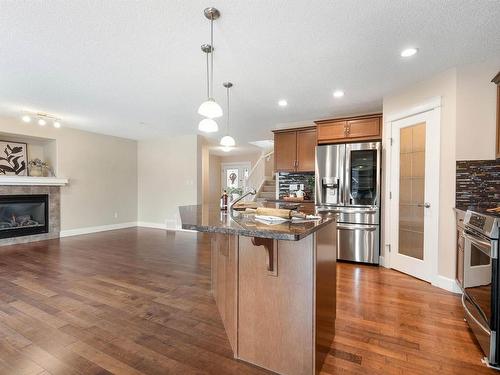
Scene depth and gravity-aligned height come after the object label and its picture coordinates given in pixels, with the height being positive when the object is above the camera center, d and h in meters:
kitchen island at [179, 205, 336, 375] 1.48 -0.67
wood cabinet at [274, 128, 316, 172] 5.02 +0.69
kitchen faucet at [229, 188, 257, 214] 2.24 -0.18
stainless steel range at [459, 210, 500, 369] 1.67 -0.70
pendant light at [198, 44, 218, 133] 2.49 +0.62
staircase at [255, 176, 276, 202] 6.31 -0.16
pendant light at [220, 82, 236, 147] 3.65 +0.61
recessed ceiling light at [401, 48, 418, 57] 2.53 +1.33
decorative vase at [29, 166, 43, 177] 5.50 +0.26
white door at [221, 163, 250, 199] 10.52 +0.45
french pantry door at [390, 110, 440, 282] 3.12 -0.13
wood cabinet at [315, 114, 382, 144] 4.04 +0.90
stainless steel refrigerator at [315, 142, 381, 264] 3.87 -0.18
